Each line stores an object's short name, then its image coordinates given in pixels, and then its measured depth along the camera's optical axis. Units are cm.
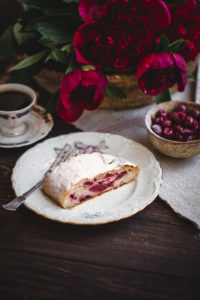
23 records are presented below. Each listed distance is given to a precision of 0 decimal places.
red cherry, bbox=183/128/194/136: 96
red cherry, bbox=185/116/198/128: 97
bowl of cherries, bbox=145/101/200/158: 95
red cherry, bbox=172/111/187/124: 100
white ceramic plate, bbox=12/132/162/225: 79
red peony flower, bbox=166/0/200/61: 95
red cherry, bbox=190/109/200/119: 101
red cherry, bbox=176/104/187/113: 104
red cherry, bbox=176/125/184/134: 96
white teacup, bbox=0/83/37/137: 107
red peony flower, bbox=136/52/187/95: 91
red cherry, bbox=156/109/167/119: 102
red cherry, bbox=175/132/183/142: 96
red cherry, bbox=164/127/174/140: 97
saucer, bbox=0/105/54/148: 107
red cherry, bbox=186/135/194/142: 95
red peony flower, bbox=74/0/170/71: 88
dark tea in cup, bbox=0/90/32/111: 109
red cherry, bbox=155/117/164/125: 101
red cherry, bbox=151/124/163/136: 99
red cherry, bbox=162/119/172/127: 99
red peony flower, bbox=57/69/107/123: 93
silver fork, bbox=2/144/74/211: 81
